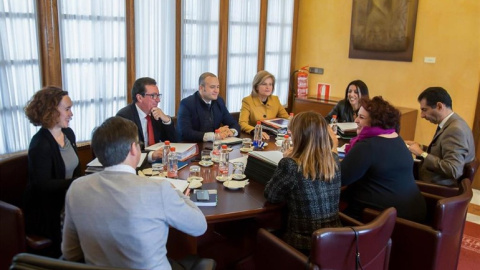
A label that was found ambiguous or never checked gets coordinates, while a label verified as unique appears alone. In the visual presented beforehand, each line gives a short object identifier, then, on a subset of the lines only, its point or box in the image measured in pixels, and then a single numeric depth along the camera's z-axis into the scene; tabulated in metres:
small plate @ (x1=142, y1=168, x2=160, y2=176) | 2.46
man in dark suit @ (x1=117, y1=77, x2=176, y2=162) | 3.13
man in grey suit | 2.77
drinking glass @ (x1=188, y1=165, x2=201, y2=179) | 2.47
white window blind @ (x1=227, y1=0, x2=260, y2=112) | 5.18
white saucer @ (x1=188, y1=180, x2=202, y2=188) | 2.28
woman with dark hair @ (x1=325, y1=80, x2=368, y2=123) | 4.07
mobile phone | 2.10
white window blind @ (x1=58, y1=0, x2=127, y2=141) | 3.69
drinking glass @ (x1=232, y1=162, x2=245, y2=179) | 2.48
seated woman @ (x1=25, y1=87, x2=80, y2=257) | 2.25
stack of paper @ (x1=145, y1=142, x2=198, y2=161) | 2.79
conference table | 2.02
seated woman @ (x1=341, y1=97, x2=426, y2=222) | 2.38
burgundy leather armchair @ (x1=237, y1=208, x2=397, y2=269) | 1.71
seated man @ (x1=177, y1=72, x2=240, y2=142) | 3.48
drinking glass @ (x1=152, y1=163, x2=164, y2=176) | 2.47
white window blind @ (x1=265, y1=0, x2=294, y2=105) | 5.66
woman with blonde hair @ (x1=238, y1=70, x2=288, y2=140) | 4.05
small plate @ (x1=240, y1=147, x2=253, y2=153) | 3.08
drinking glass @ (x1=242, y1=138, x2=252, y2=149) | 3.20
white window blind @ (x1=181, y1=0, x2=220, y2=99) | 4.68
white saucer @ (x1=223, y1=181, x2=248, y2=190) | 2.30
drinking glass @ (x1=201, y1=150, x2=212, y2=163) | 2.75
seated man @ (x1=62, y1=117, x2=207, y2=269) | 1.48
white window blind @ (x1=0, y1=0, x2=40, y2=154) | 3.29
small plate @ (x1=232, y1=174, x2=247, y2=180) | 2.46
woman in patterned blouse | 2.05
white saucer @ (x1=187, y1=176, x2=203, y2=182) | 2.38
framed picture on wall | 5.01
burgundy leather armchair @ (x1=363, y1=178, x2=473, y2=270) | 2.24
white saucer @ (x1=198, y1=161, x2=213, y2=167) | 2.68
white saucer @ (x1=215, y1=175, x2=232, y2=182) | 2.41
